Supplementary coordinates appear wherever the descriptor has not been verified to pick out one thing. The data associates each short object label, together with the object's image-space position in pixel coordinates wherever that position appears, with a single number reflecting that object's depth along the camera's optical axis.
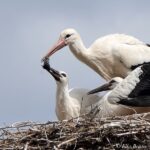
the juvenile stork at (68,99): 14.11
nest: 11.86
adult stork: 15.02
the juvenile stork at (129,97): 13.70
